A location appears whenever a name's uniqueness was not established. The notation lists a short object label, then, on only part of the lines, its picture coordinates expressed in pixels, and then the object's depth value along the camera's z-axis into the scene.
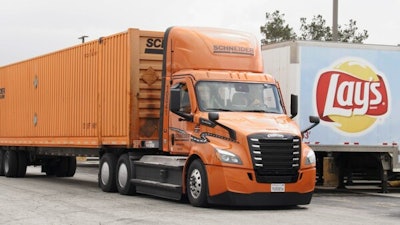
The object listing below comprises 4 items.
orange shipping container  17.91
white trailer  19.36
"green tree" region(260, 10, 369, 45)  47.50
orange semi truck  14.67
